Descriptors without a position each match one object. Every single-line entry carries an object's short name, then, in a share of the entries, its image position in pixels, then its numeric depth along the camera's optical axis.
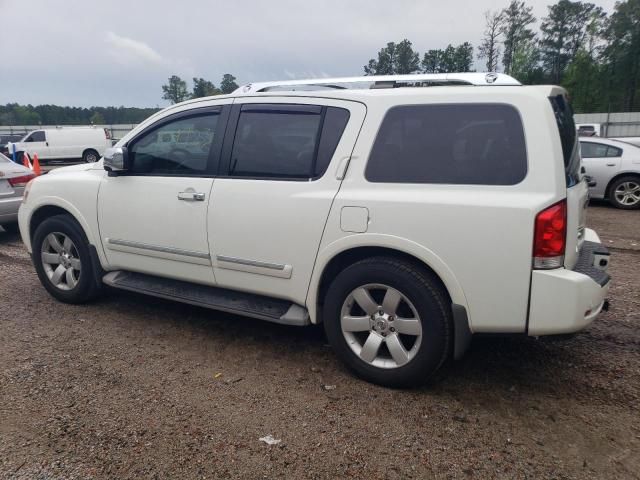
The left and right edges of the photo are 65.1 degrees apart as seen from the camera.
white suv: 2.69
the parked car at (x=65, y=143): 25.05
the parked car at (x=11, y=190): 7.16
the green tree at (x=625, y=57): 54.91
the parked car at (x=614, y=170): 9.70
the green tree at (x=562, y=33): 63.53
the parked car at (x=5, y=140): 25.57
